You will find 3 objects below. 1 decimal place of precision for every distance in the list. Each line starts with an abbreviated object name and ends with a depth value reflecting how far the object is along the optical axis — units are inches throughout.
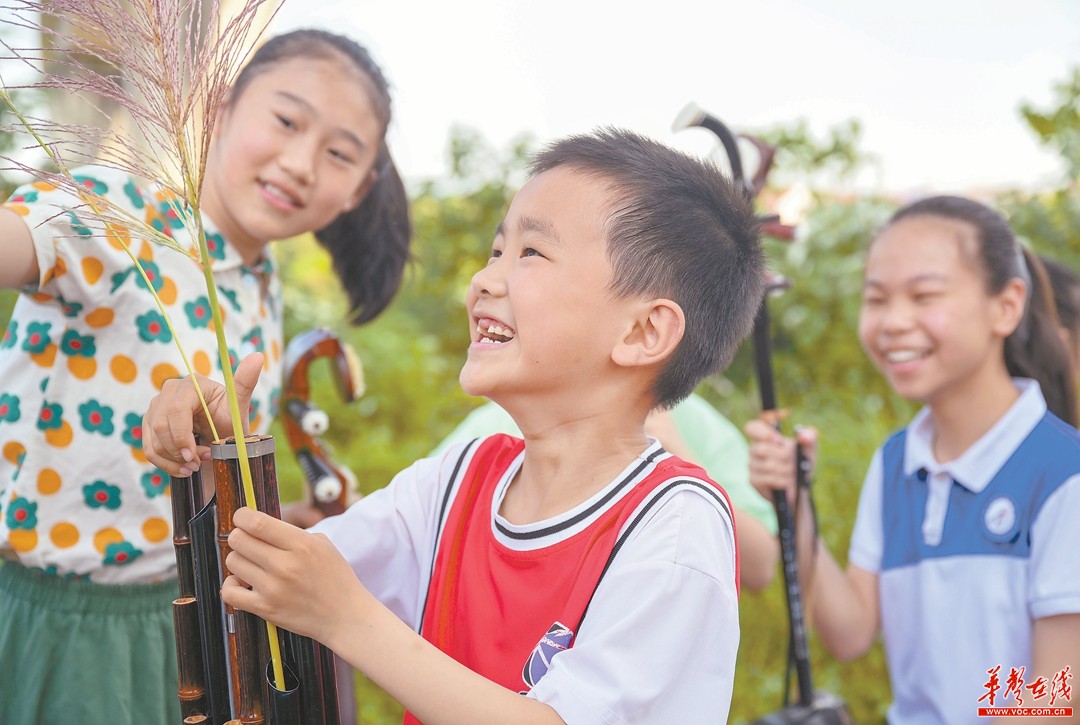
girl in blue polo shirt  74.4
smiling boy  38.9
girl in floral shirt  58.7
